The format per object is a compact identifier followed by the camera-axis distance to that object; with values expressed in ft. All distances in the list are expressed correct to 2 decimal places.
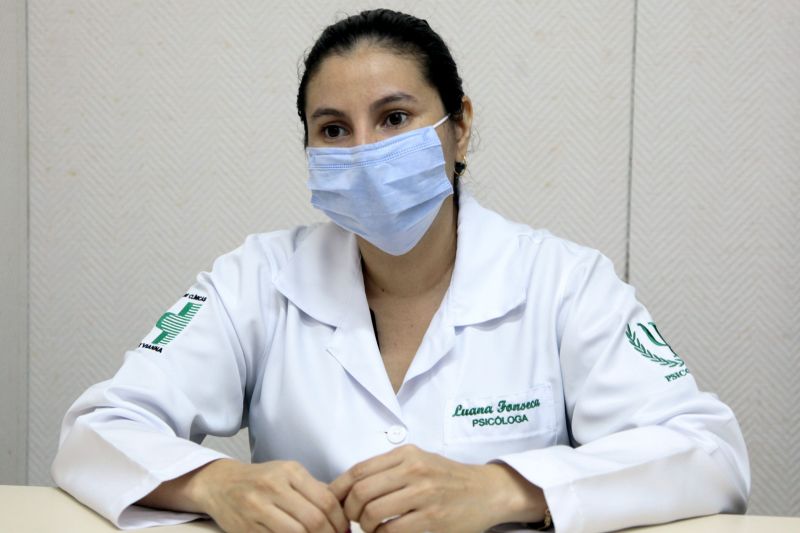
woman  4.26
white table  4.09
